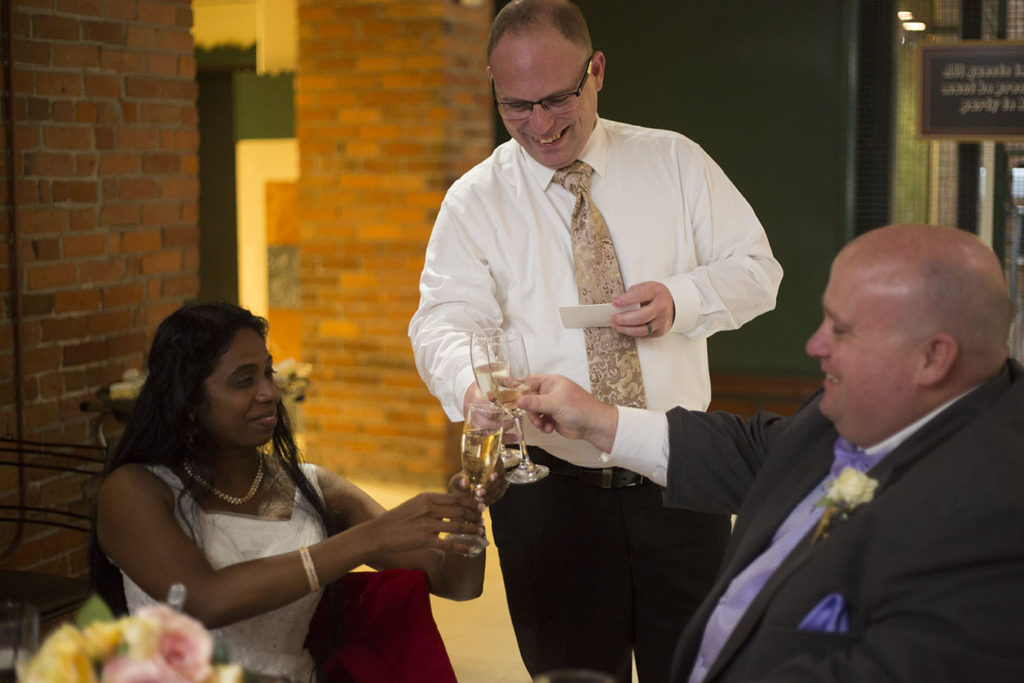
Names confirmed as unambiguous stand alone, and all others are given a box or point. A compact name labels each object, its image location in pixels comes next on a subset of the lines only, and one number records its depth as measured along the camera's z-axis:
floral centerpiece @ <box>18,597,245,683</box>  1.13
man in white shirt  2.67
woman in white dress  2.20
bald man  1.50
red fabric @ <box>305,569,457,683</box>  2.30
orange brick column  5.68
